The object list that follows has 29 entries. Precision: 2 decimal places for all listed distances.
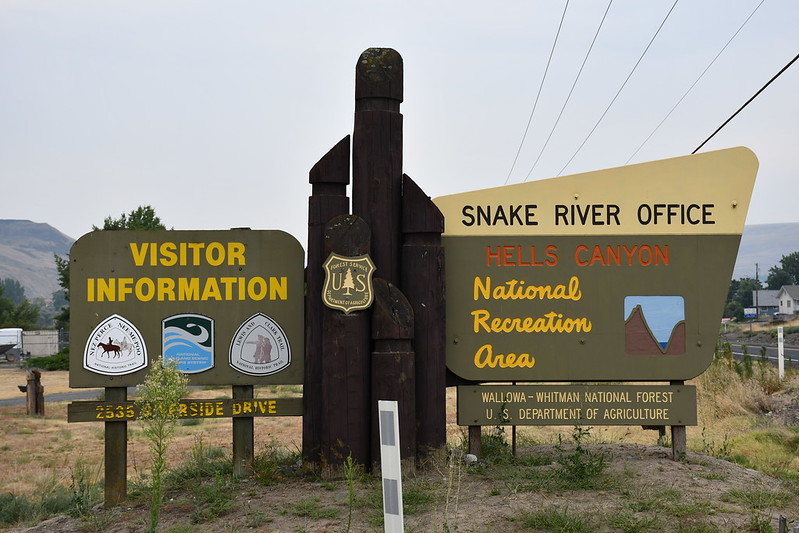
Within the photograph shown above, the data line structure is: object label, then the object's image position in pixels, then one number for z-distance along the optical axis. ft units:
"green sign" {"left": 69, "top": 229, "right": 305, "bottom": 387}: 27.58
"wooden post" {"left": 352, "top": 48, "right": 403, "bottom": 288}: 27.07
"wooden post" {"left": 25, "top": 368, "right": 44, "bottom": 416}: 64.34
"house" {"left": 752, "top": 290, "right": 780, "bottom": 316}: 411.99
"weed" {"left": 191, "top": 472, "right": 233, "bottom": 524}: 22.72
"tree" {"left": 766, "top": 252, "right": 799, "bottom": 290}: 441.27
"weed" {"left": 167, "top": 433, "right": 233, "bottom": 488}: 27.73
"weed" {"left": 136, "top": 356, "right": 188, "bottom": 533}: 18.58
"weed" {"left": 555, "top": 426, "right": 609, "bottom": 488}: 24.61
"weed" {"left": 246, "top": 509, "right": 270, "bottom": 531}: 21.46
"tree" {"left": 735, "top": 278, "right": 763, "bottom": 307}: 421.59
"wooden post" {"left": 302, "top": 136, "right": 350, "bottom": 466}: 26.94
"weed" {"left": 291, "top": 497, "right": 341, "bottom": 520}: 21.81
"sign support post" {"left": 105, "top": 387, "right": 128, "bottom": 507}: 26.53
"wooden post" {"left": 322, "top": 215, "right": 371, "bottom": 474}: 25.77
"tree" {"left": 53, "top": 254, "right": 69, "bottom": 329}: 160.59
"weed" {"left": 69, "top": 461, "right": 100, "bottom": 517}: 25.00
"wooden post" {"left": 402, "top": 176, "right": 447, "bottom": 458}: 27.25
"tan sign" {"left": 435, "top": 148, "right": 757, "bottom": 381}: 28.73
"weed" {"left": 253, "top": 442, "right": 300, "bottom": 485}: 26.43
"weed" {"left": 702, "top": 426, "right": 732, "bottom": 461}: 31.69
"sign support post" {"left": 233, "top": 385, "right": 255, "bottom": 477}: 27.45
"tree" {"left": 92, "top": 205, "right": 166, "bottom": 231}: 152.42
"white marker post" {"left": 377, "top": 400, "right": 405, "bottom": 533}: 15.47
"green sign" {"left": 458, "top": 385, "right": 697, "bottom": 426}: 28.14
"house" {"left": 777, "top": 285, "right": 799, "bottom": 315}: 370.73
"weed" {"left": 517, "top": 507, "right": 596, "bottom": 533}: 19.61
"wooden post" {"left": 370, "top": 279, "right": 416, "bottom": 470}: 25.62
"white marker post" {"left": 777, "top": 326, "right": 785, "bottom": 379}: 61.52
